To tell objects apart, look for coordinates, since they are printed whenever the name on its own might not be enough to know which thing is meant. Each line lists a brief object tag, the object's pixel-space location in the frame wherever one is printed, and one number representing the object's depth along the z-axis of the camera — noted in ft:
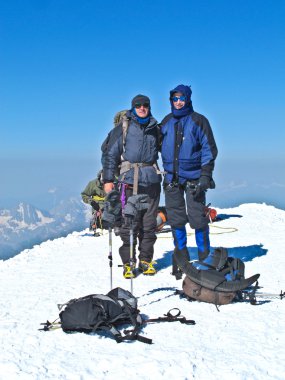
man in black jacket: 24.64
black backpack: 16.56
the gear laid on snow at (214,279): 20.26
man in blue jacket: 23.98
